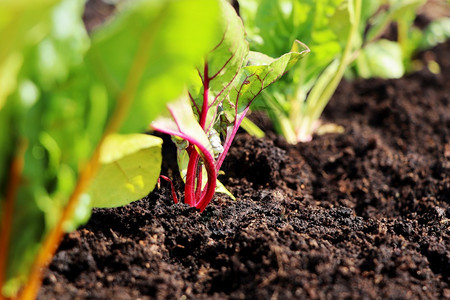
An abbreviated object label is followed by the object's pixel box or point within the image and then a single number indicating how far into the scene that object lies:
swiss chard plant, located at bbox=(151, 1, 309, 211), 0.54
